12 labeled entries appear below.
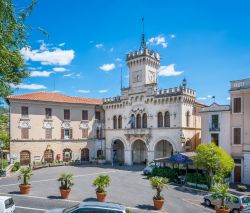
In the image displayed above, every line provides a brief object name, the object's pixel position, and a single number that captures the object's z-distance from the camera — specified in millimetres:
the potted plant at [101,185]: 20203
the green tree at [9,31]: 8672
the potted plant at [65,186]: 20922
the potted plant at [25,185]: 22094
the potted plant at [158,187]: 18953
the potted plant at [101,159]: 45516
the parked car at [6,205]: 15070
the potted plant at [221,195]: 16891
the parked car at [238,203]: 18062
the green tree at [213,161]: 24172
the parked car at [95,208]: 12328
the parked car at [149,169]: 33100
